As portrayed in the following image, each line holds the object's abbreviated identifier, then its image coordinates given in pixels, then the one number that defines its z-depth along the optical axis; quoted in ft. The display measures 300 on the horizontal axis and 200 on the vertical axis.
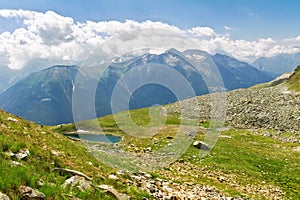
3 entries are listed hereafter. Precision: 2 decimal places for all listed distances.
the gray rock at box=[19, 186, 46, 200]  35.17
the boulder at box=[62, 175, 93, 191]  44.06
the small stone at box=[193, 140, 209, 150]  148.29
